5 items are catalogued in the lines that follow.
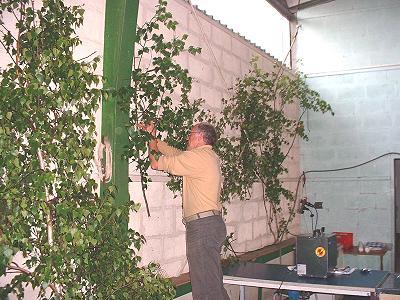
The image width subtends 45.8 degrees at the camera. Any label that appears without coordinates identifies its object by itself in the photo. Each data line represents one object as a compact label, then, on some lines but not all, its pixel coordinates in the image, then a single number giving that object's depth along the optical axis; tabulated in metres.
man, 3.38
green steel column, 3.16
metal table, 3.54
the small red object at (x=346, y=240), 6.20
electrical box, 3.88
